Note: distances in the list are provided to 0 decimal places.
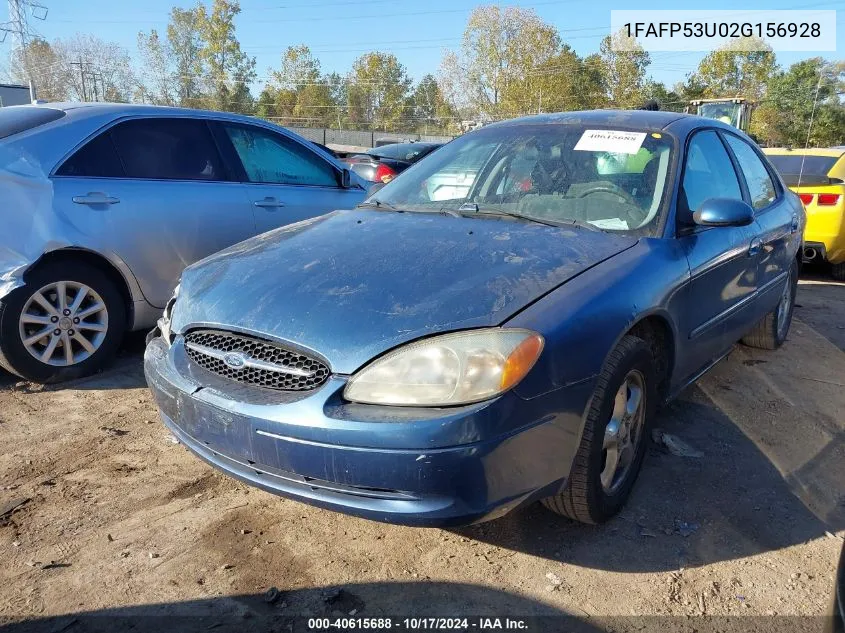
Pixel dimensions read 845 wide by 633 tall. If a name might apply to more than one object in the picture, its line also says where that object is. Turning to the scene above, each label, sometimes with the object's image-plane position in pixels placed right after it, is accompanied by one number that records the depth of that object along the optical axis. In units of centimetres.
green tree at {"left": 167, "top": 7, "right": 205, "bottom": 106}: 5856
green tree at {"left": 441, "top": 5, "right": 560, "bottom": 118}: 5588
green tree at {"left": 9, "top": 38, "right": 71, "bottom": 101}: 5719
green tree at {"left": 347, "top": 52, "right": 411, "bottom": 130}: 6531
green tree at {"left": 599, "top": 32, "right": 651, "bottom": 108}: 5522
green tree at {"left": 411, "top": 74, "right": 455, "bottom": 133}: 6472
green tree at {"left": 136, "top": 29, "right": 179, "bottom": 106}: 5878
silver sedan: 379
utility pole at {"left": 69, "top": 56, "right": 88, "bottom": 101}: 5470
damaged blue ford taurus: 206
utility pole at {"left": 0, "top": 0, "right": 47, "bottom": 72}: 5609
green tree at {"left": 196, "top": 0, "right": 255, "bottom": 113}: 5556
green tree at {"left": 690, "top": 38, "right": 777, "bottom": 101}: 5088
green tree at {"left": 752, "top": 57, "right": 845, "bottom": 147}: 4269
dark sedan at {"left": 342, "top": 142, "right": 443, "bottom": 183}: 877
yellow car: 723
